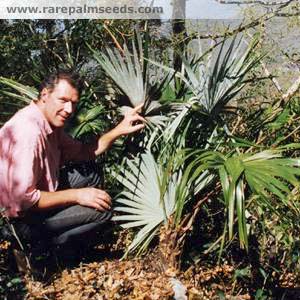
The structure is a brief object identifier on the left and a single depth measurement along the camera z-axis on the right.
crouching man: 3.05
